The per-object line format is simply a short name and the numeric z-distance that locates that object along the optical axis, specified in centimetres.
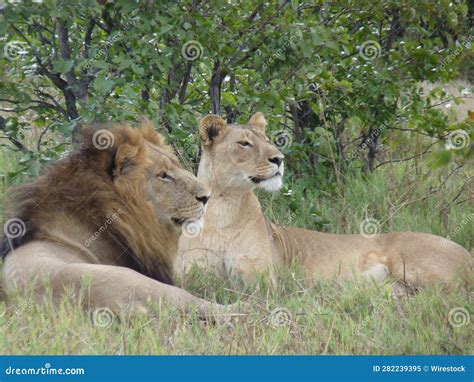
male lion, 948
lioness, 1199
